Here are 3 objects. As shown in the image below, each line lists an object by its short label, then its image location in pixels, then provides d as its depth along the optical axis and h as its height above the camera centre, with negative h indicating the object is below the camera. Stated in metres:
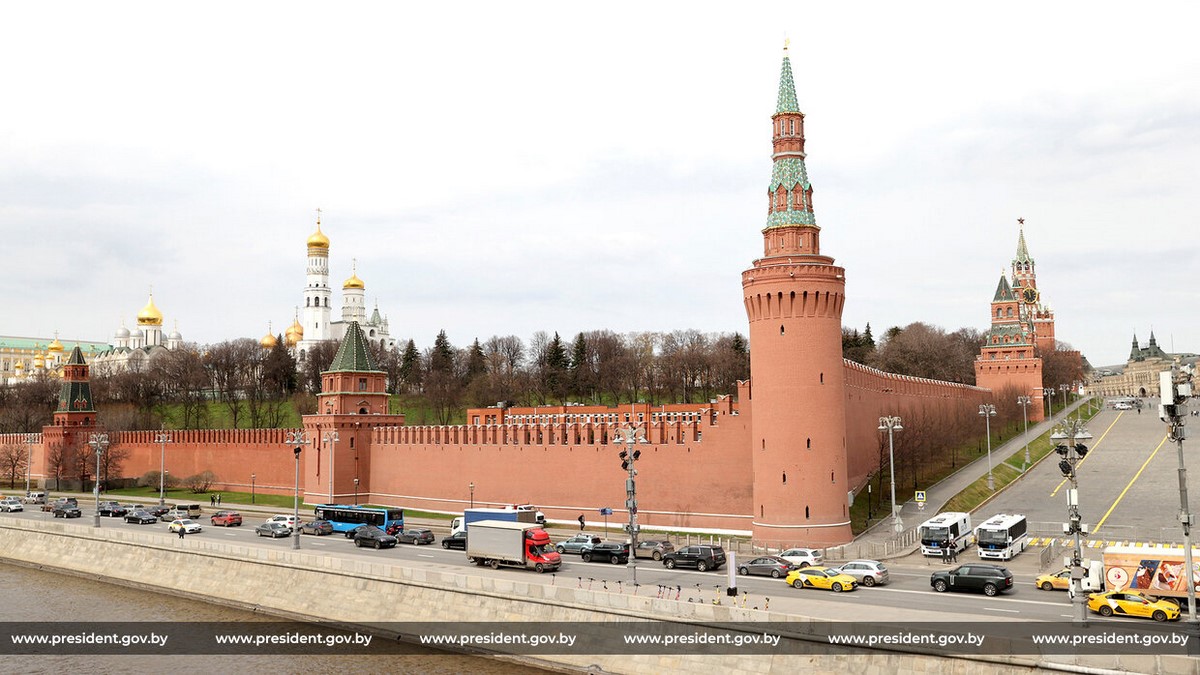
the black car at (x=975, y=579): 32.50 -6.05
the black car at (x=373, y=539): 46.81 -6.42
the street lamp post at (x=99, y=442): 61.15 -2.16
